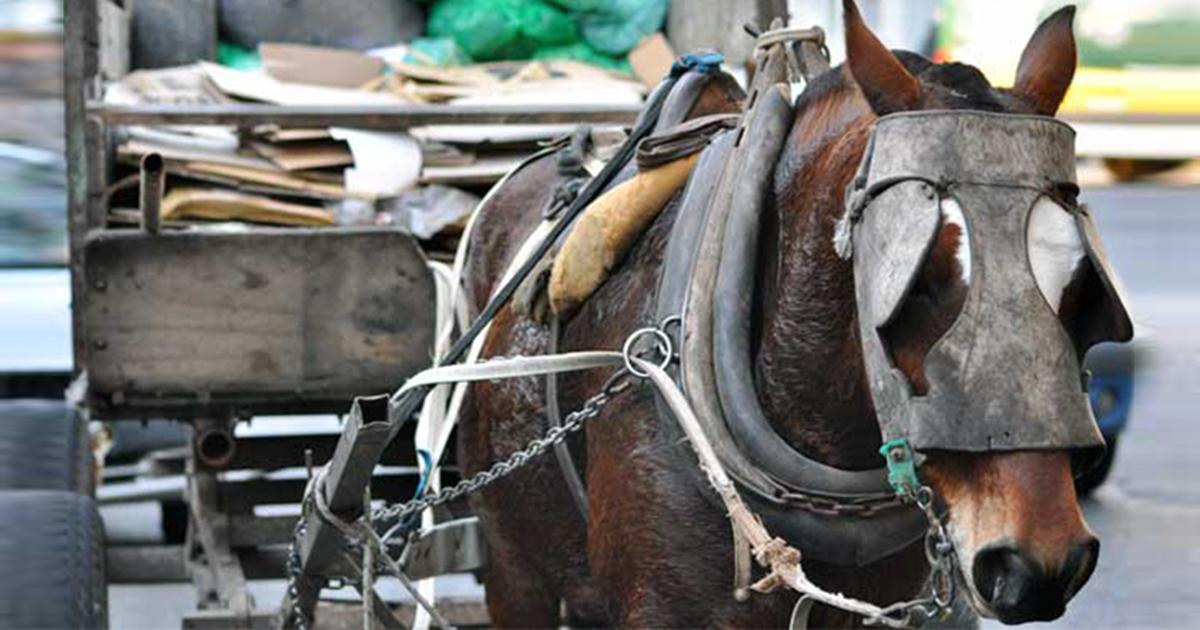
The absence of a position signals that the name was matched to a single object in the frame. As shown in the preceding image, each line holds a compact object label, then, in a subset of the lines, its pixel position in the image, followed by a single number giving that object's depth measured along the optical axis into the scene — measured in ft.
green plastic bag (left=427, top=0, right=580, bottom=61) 38.18
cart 30.44
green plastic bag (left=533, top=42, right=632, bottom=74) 38.46
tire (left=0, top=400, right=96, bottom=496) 30.08
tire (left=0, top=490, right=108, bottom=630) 24.53
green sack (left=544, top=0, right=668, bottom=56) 37.76
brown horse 16.02
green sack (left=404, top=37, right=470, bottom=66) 37.91
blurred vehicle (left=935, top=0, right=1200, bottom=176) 81.52
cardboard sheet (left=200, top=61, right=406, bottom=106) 34.50
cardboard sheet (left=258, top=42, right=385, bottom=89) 36.62
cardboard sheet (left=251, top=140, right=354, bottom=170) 32.98
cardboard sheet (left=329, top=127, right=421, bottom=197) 32.68
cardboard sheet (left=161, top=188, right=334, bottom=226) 32.13
